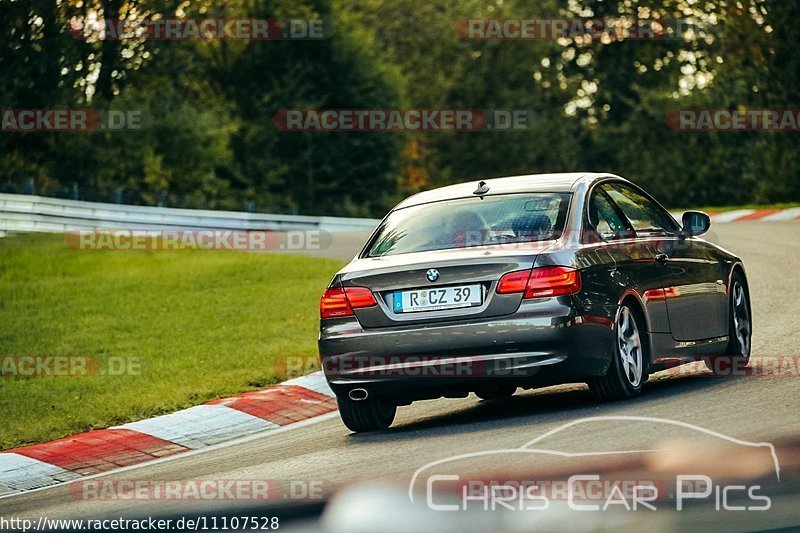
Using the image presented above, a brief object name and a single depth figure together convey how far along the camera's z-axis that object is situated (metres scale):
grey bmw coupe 18.14
